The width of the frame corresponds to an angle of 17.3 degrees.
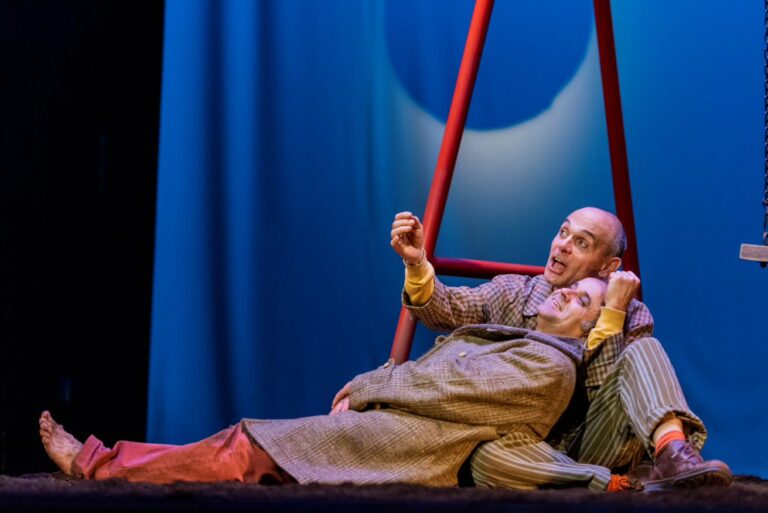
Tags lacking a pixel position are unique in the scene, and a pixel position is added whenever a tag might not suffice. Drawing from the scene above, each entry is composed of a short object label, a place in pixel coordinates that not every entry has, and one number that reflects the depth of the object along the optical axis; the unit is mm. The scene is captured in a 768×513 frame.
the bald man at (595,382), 8677
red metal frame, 9830
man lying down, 8835
